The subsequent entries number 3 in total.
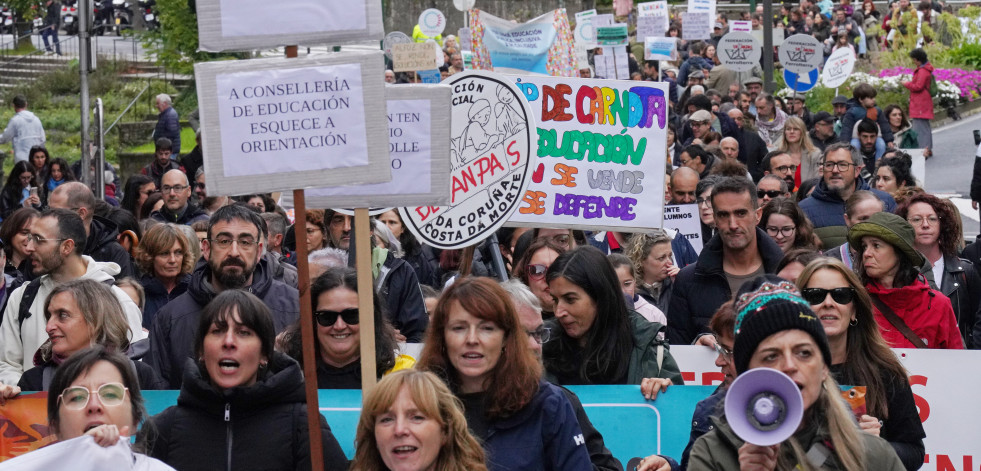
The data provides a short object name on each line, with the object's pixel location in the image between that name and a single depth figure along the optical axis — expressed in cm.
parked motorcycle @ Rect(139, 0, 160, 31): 3911
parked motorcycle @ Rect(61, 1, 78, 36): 3947
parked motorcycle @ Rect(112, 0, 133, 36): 4241
